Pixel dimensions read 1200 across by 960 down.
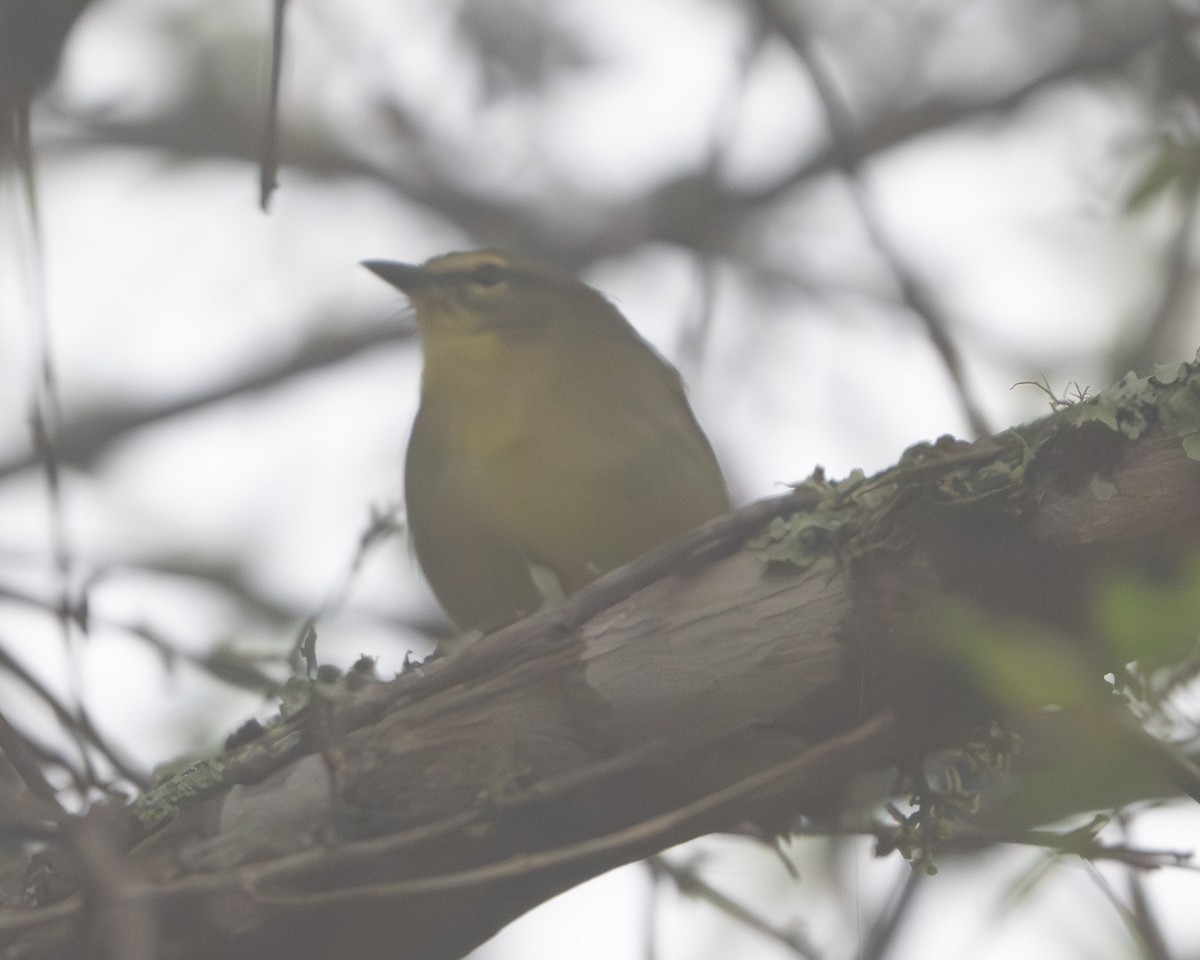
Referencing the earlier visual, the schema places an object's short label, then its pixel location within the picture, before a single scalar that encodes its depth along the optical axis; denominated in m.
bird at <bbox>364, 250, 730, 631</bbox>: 7.13
